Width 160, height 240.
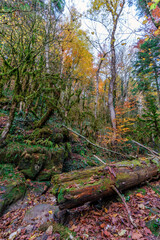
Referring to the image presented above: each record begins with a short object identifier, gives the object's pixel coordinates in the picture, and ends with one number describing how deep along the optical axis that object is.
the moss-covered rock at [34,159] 4.21
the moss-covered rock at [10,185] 3.02
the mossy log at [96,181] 2.42
